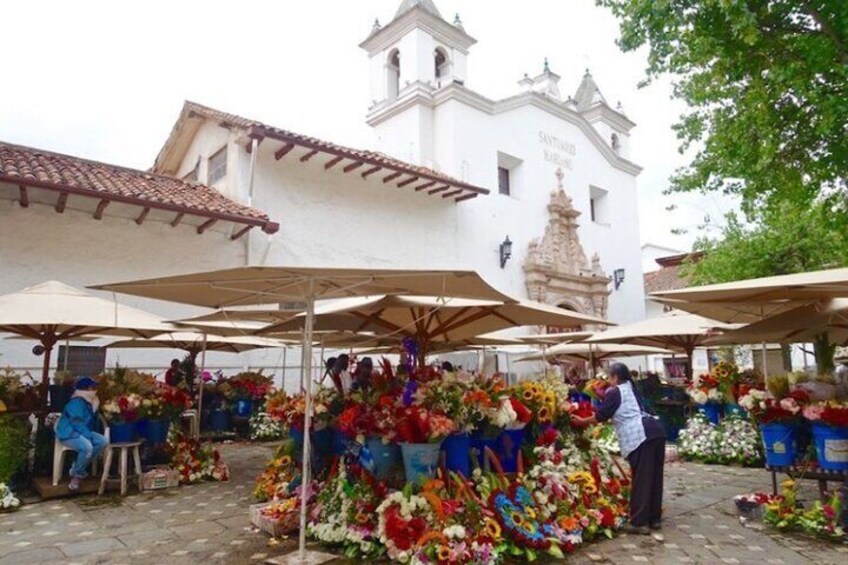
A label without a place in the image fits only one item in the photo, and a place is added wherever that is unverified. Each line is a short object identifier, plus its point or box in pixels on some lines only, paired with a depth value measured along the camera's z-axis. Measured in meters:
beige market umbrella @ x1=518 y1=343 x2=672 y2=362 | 13.49
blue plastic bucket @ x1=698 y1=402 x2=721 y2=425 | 9.63
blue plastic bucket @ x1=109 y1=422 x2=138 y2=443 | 7.36
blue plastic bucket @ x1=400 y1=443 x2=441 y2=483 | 4.88
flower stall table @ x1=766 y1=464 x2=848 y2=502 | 5.31
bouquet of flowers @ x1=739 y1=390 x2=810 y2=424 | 5.64
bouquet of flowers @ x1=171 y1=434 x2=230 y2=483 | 7.90
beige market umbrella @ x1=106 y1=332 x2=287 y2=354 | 10.43
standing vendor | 5.46
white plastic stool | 7.04
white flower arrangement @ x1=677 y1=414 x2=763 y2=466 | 8.88
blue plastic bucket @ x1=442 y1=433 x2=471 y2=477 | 5.05
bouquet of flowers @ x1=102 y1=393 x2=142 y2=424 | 7.13
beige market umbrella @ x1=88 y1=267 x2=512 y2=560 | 4.44
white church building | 10.91
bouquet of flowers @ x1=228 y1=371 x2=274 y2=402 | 12.27
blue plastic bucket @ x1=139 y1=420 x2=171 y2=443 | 7.78
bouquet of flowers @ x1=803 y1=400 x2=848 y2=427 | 5.25
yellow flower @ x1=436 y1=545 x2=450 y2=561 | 4.37
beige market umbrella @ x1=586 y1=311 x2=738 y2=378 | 9.49
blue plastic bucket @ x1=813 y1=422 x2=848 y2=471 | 5.33
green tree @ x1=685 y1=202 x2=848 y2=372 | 16.03
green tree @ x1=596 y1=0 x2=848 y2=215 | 8.04
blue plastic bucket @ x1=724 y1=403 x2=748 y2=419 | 9.20
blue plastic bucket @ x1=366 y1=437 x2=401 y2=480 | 5.13
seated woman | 7.00
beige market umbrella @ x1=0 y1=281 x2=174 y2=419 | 6.54
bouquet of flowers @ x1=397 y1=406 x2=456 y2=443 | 4.71
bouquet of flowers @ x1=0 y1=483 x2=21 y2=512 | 6.43
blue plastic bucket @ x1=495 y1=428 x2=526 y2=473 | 5.37
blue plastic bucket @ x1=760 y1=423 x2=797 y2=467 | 5.77
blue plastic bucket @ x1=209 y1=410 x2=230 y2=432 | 12.24
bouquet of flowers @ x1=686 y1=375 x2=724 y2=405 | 9.26
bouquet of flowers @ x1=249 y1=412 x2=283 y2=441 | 12.33
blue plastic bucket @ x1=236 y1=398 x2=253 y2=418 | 12.24
